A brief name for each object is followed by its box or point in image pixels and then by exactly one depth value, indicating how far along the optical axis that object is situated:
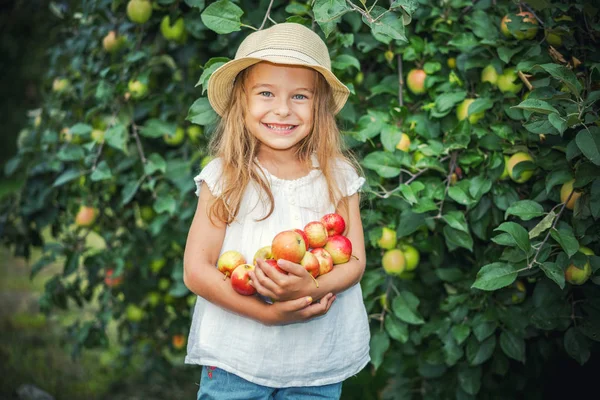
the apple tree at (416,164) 1.57
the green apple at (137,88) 2.00
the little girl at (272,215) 1.41
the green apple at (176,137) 2.19
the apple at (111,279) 2.36
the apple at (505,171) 1.75
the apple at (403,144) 1.79
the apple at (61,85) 2.44
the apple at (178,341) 2.60
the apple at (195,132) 2.20
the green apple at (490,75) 1.79
